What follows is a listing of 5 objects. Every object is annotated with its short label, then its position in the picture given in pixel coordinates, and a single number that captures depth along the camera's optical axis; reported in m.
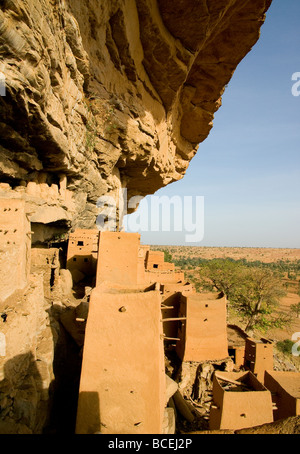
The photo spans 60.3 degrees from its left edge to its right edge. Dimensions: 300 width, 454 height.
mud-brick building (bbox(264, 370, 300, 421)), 7.36
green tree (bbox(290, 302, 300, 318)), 29.02
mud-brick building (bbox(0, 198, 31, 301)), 4.81
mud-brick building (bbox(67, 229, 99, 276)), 10.97
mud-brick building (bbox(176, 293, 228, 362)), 9.38
